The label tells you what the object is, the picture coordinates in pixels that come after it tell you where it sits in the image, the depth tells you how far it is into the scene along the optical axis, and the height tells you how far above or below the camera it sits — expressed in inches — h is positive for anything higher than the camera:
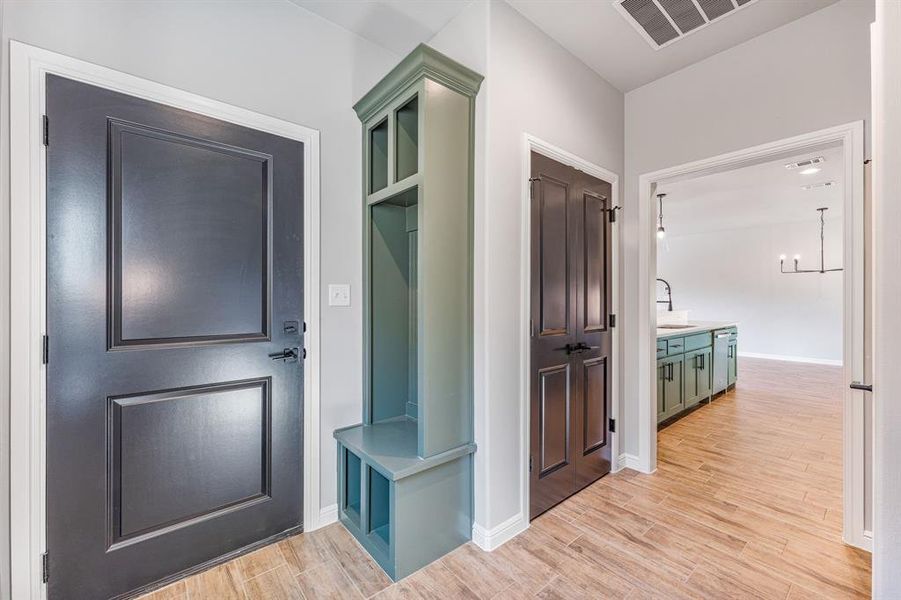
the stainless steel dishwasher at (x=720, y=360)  183.1 -29.5
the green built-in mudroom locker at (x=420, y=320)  71.1 -4.4
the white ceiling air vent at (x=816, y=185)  195.3 +58.6
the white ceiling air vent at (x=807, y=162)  154.2 +56.0
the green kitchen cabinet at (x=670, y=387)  140.6 -33.2
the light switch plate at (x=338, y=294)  85.0 +1.2
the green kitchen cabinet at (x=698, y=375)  159.3 -32.9
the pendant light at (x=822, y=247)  284.2 +38.6
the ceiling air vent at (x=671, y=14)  80.3 +61.4
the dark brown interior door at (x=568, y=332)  89.3 -8.3
